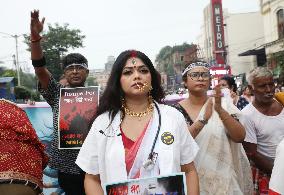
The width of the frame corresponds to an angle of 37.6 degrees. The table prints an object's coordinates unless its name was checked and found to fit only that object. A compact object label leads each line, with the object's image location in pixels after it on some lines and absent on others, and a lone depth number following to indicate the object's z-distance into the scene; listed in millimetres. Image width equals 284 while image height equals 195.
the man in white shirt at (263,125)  3484
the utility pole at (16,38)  43759
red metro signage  41844
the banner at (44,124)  4822
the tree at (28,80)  66862
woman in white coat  2215
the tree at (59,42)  37656
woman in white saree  3066
